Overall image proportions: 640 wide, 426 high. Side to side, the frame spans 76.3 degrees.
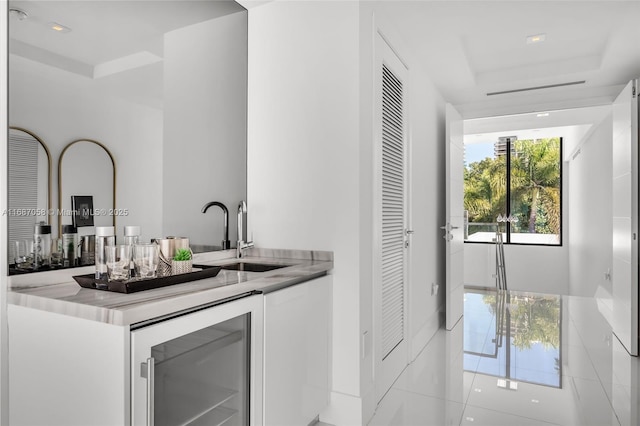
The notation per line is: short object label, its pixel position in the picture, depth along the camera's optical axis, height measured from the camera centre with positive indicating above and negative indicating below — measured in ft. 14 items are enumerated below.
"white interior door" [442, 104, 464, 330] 12.91 -0.10
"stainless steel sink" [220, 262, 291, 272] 7.08 -0.91
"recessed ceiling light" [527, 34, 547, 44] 10.18 +4.49
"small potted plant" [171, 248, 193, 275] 5.52 -0.64
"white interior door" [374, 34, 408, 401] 7.97 -0.06
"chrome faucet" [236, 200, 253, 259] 7.48 -0.37
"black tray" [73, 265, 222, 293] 4.35 -0.76
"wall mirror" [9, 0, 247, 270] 4.91 +1.72
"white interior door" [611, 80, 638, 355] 10.64 +0.01
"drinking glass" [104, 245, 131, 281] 4.55 -0.52
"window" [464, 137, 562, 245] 24.53 +1.66
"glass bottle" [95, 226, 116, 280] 4.57 -0.47
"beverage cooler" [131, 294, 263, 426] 3.79 -1.68
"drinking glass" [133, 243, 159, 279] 4.88 -0.53
